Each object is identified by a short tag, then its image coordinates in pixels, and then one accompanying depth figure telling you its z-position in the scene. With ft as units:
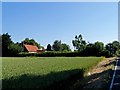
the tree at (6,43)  128.80
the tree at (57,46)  210.47
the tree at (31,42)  199.94
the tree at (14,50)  125.99
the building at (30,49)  164.64
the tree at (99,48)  119.44
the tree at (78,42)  190.53
